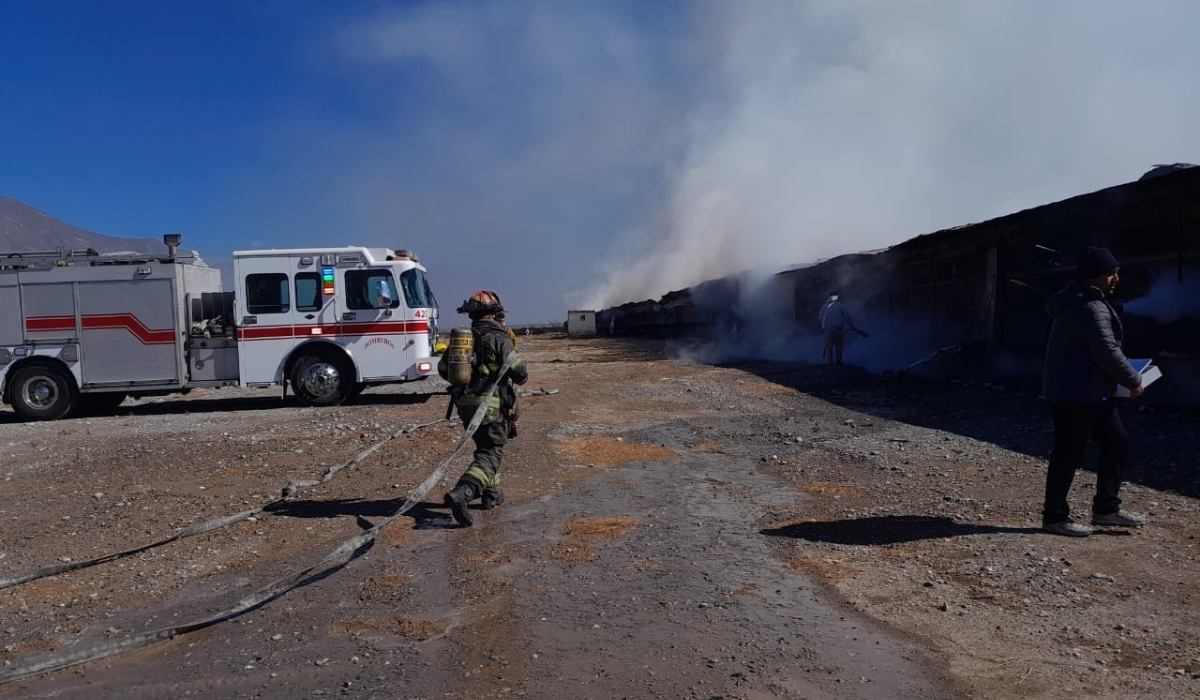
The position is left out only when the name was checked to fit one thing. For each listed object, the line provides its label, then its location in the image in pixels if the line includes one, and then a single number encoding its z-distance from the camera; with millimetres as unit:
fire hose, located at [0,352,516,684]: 3504
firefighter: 6145
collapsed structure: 10273
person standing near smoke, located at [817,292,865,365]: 17688
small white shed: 58562
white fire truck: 13164
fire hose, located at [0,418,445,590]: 4653
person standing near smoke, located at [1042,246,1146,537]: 4848
